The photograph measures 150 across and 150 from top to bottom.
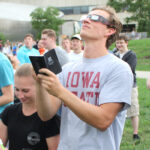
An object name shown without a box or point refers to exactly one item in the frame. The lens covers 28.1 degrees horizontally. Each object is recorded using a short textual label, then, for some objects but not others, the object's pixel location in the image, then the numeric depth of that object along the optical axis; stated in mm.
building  66312
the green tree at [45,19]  61625
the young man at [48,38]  6224
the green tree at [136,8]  29062
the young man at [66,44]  8934
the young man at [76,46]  7824
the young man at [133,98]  5652
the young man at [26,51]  8250
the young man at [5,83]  3158
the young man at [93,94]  2012
